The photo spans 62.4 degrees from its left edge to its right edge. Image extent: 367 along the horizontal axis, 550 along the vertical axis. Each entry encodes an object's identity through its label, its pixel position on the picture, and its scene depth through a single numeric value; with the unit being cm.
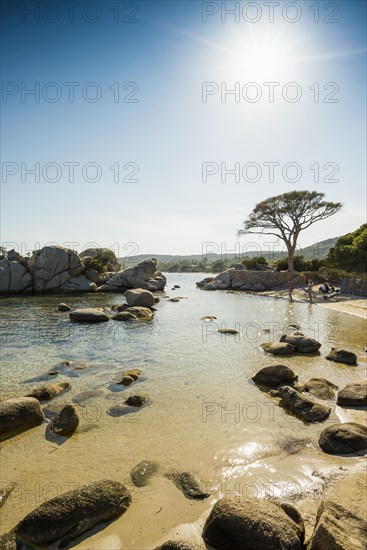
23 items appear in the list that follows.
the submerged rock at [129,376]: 1050
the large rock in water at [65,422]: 729
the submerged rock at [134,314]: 2336
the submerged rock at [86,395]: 924
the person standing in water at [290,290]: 3584
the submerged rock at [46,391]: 922
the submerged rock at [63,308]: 2705
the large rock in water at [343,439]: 633
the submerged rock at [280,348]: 1422
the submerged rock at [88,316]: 2225
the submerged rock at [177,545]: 366
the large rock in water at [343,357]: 1260
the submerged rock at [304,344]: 1439
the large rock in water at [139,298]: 2866
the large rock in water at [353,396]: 862
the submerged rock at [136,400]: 882
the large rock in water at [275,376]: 1035
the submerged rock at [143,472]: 551
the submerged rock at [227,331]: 1882
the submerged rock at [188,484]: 515
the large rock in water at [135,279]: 4441
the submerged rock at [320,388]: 930
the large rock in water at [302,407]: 790
